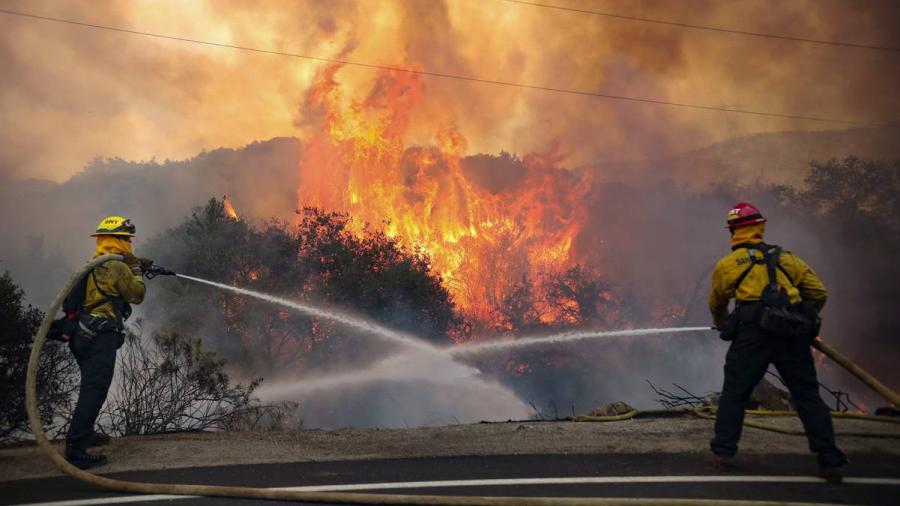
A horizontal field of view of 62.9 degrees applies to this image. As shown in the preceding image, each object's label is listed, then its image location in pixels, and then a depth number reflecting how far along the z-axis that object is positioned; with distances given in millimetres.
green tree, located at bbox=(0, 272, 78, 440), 8562
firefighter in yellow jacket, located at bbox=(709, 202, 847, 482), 4691
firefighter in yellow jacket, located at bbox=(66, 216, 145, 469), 5199
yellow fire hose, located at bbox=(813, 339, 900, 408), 5000
